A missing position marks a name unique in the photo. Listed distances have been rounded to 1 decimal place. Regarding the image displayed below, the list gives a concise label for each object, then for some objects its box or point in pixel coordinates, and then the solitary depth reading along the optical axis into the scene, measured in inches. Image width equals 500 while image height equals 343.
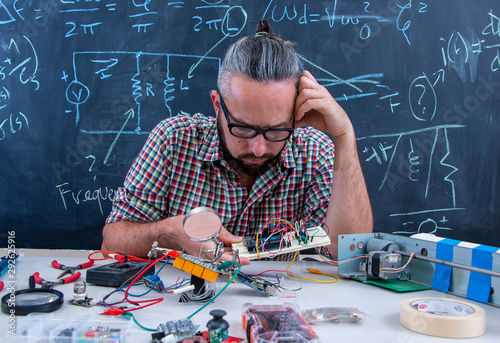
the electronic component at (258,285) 43.3
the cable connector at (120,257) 50.0
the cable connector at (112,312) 35.8
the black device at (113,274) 45.0
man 58.2
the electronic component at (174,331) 29.5
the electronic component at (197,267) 38.9
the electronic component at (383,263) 47.7
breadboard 47.4
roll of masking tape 32.6
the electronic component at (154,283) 44.5
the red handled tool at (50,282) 44.1
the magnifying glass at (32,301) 35.4
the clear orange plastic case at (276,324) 28.4
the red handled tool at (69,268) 50.1
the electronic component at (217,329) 29.4
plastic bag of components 35.5
